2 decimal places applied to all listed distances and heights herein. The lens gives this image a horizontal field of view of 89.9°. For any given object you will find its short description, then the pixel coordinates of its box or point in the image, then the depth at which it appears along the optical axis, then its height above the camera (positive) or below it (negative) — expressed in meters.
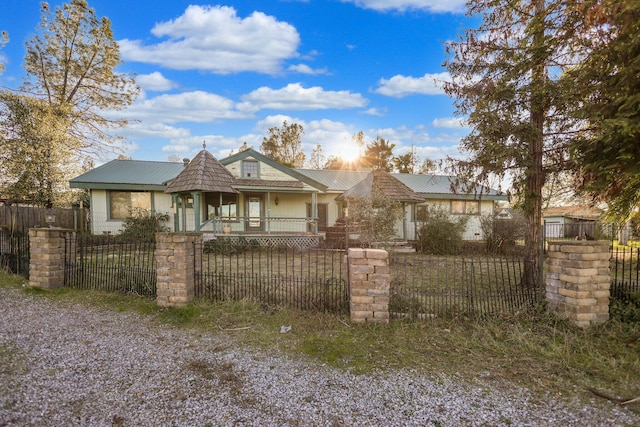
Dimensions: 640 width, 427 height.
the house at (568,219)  19.70 -0.89
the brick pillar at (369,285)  4.48 -1.00
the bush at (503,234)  14.20 -1.03
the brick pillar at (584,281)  4.18 -0.95
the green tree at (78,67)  18.89 +9.57
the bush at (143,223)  15.25 -0.22
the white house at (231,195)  14.25 +1.17
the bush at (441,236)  13.48 -0.99
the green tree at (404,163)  37.19 +5.88
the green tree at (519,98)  5.94 +2.21
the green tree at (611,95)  3.63 +1.45
